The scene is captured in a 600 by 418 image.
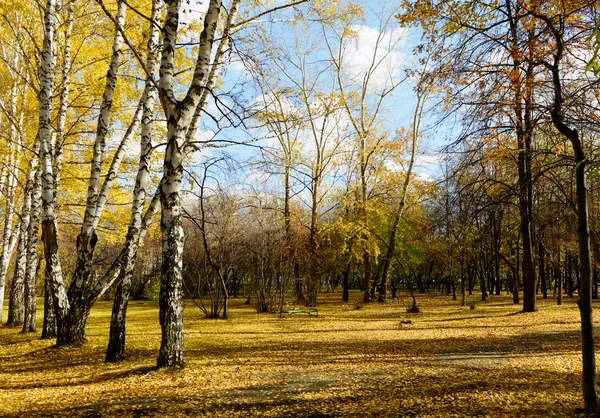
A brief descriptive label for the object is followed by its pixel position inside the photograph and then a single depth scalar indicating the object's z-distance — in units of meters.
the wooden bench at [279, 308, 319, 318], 15.48
